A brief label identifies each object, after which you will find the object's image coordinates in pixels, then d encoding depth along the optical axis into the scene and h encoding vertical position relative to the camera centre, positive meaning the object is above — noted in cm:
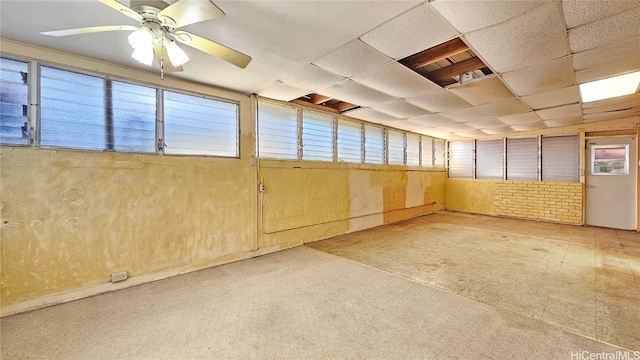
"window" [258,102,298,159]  409 +81
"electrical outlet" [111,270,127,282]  274 -107
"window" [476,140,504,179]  742 +63
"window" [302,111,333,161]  468 +82
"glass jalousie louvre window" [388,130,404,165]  652 +84
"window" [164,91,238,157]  322 +73
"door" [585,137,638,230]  562 -6
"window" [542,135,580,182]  623 +55
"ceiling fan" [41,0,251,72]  150 +101
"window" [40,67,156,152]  250 +71
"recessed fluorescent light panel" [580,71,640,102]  328 +132
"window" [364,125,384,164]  584 +83
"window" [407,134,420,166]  714 +86
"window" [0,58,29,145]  229 +70
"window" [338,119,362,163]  529 +83
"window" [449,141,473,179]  803 +64
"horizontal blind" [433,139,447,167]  816 +90
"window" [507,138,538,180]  684 +58
